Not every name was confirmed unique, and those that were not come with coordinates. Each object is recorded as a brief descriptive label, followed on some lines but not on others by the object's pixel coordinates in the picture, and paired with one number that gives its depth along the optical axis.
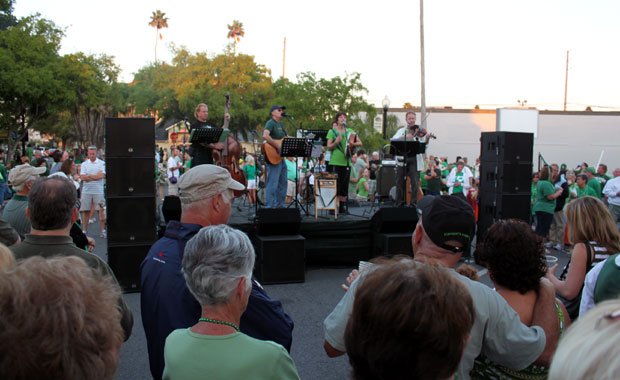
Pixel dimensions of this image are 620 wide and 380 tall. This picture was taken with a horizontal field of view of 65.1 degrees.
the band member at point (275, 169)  9.09
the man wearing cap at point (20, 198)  4.55
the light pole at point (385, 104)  18.33
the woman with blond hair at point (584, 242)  3.50
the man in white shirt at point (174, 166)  17.73
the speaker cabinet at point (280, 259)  7.80
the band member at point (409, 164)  10.31
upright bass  8.59
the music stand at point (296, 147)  8.45
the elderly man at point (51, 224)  2.85
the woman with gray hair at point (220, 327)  1.81
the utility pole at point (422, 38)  21.95
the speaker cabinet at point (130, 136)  7.12
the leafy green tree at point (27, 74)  25.33
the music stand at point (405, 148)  9.87
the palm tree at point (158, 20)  76.38
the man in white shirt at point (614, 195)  10.95
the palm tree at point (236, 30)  68.69
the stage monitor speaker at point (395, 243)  8.23
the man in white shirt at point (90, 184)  10.84
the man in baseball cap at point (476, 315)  1.95
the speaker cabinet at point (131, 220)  7.18
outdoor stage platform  8.30
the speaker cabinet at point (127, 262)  7.20
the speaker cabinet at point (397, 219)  8.35
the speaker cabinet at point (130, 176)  7.16
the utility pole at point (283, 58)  60.41
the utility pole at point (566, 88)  61.91
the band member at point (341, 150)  9.82
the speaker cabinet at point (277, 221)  7.86
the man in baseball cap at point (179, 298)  2.39
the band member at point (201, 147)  8.55
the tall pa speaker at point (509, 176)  9.34
